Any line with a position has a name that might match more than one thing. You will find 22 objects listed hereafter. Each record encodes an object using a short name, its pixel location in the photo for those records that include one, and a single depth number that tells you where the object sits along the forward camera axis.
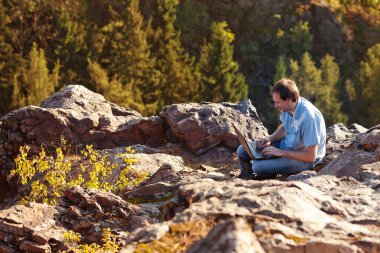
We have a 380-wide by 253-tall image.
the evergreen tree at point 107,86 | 55.19
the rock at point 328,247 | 6.38
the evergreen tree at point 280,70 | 67.81
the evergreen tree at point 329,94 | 66.06
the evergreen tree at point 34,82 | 53.59
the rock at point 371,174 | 9.10
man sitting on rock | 11.16
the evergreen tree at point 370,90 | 66.81
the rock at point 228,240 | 5.22
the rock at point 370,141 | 11.93
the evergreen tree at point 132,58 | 60.30
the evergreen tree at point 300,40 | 75.12
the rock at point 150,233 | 6.30
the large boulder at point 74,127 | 21.14
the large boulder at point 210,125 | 20.61
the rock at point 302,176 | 10.47
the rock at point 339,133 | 16.27
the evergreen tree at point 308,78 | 68.12
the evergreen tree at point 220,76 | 63.25
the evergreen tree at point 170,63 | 62.00
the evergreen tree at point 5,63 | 55.16
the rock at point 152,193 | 14.43
